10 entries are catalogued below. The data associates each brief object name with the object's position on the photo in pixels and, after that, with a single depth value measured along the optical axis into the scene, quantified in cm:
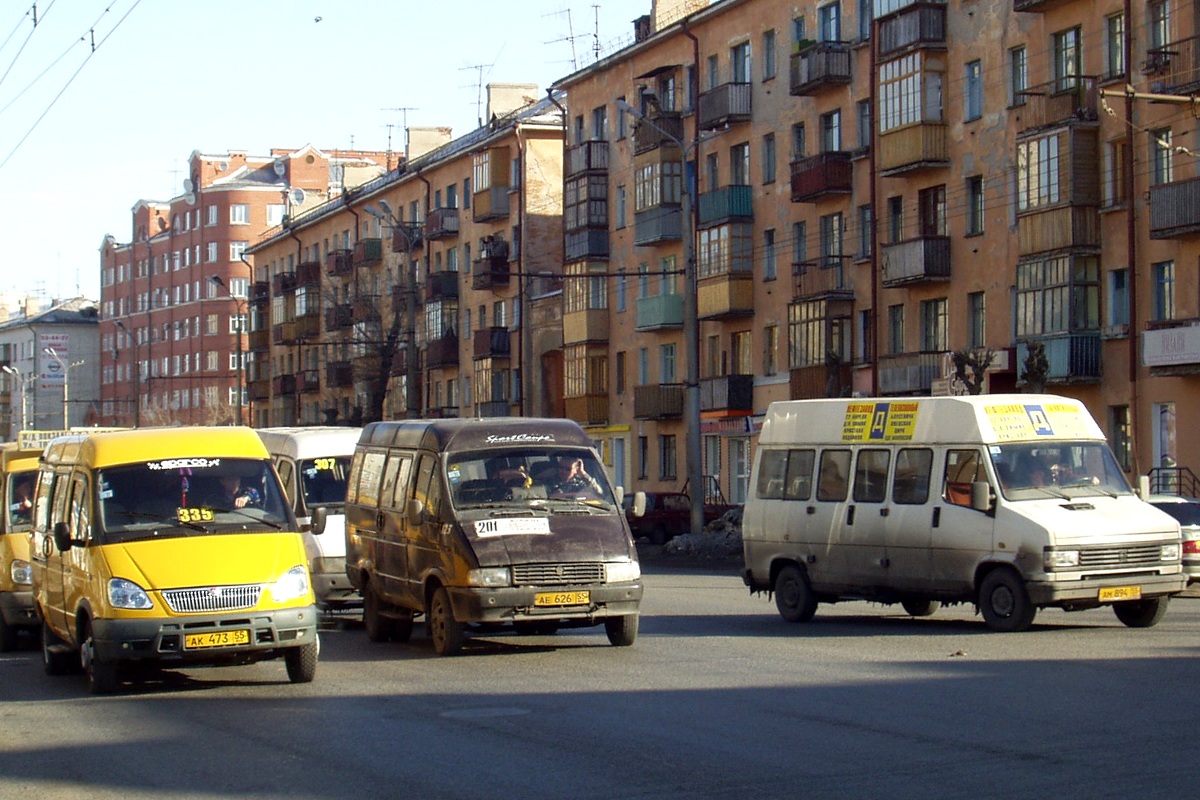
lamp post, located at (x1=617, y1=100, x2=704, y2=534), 3947
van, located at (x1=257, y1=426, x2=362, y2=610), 2148
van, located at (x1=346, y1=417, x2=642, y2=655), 1625
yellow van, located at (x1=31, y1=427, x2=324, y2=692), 1386
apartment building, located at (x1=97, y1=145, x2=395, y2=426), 12225
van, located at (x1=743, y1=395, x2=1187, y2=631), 1762
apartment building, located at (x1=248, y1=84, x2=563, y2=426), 6881
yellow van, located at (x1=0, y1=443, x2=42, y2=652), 1883
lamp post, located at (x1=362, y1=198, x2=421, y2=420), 4912
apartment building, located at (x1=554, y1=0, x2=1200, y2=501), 3747
